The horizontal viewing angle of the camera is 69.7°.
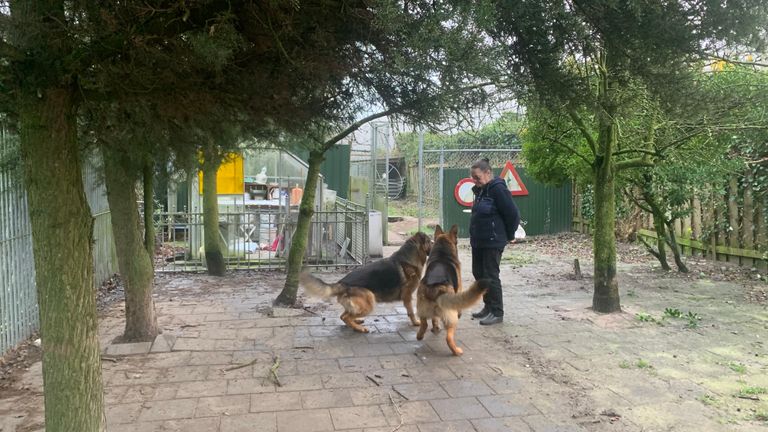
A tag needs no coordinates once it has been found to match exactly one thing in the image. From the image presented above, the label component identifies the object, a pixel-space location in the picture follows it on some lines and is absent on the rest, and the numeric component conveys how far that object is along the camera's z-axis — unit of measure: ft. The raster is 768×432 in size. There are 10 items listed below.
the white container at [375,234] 36.68
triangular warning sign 48.39
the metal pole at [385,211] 43.10
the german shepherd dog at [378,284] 19.48
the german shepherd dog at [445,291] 16.48
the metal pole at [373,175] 42.88
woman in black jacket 20.72
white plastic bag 48.51
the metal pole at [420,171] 40.11
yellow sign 39.04
